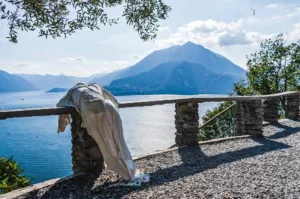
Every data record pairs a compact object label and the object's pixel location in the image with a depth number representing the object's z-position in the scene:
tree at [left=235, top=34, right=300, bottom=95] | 21.36
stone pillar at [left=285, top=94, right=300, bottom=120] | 11.40
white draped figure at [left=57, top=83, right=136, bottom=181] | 4.12
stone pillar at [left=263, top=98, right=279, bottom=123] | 10.31
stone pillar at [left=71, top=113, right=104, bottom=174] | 4.58
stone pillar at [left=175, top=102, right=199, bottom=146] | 6.71
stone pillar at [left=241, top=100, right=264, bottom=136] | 8.16
